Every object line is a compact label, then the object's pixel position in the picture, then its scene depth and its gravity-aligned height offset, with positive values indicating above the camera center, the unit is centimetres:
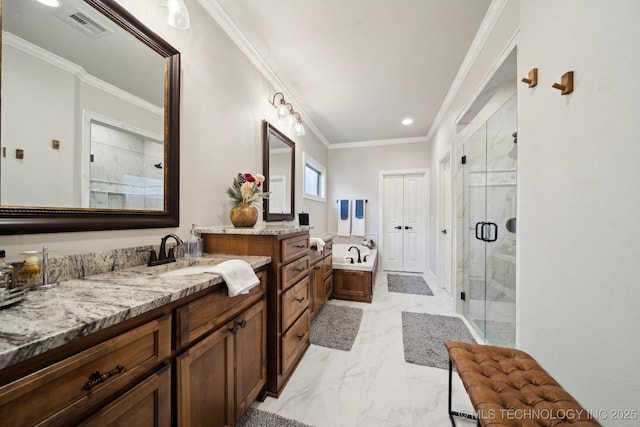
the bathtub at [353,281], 307 -89
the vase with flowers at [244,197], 168 +12
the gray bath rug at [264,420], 128 -115
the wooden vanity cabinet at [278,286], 145 -47
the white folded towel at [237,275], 103 -29
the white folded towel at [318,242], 238 -28
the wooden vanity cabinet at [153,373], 50 -47
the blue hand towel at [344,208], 477 +13
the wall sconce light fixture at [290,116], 242 +107
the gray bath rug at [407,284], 352 -113
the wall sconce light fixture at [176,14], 117 +101
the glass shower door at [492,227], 188 -10
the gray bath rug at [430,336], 190 -114
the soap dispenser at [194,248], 139 -21
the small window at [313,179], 372 +63
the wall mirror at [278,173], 240 +47
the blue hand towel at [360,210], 474 +9
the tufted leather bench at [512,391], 82 -71
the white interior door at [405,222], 458 -14
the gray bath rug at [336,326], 213 -116
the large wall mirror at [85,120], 83 +40
